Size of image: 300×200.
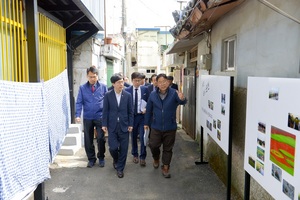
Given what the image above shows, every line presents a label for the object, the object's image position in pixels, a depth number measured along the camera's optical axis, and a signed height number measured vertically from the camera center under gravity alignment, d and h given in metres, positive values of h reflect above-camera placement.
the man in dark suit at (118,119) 5.46 -0.76
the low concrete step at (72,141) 6.80 -1.56
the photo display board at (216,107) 3.98 -0.44
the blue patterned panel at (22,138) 2.62 -0.61
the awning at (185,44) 7.51 +1.03
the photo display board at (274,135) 2.20 -0.50
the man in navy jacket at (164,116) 5.32 -0.69
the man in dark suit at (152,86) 7.42 -0.18
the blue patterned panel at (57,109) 3.94 -0.46
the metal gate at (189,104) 8.73 -0.78
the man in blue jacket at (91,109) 5.91 -0.62
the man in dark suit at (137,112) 6.29 -0.72
